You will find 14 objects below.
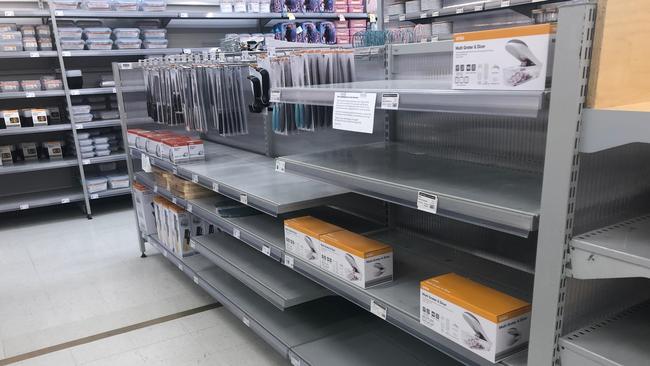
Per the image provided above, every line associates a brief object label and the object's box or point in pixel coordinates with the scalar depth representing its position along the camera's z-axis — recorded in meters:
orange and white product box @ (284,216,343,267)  1.93
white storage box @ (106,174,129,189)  5.39
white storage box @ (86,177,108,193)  5.27
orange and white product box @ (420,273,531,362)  1.23
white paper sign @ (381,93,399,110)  1.40
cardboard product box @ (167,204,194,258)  3.33
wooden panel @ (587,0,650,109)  0.95
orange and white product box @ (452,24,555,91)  1.04
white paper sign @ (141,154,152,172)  3.50
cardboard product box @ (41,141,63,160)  5.31
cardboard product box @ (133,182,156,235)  3.90
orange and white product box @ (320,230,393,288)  1.70
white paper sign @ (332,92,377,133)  1.50
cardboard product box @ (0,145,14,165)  5.06
